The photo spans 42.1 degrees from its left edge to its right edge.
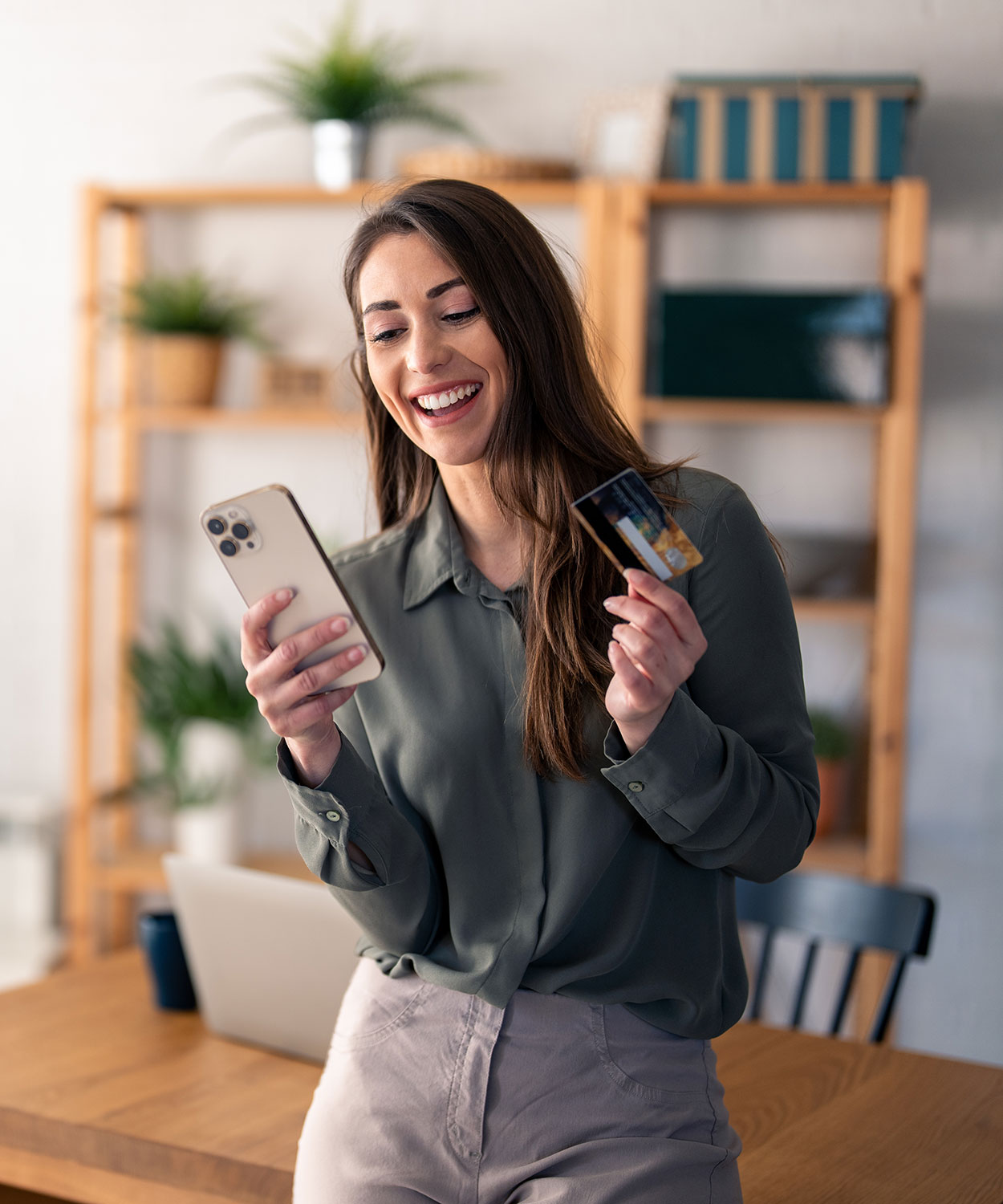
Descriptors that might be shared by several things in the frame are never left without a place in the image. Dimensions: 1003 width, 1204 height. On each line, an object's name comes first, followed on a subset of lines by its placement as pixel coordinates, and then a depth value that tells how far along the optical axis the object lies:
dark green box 2.57
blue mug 1.48
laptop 1.33
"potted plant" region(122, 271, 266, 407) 2.98
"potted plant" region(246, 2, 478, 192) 2.91
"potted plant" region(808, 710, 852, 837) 2.74
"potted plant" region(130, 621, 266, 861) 2.97
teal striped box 2.60
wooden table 1.11
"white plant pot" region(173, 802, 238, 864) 2.99
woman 1.04
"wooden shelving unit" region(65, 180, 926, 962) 2.61
